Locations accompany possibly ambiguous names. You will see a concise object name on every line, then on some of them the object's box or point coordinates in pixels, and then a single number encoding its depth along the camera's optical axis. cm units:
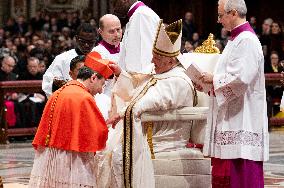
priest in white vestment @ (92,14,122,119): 1880
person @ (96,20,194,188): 1568
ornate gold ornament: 1765
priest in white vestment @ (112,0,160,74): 1839
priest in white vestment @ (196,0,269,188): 1494
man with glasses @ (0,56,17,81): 3150
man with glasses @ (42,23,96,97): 2055
